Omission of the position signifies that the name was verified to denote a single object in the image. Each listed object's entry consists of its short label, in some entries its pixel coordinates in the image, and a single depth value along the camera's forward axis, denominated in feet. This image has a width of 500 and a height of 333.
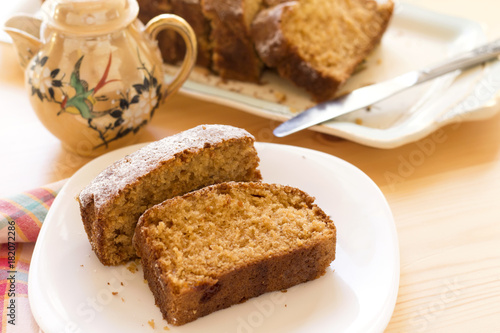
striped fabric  1.26
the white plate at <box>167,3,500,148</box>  1.66
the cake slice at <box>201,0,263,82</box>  1.79
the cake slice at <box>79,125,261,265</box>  1.29
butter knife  1.66
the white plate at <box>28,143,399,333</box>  1.23
